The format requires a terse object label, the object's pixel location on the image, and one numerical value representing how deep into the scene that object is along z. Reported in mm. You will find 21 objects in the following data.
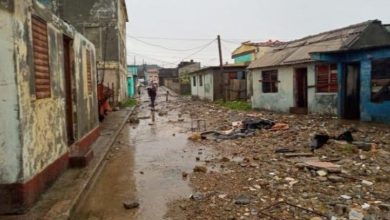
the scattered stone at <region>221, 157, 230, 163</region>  8614
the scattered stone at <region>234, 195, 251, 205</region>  5553
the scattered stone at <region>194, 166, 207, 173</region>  7719
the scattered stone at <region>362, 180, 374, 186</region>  6104
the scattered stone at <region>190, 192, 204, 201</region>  5898
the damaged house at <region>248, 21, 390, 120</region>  13453
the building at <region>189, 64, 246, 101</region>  27648
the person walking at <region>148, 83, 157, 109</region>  24341
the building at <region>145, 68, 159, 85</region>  83312
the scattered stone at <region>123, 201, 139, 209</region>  5668
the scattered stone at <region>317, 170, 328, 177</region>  6789
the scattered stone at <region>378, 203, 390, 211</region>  5008
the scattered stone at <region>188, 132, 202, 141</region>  12047
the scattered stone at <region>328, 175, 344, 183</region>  6367
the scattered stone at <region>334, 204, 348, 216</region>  4938
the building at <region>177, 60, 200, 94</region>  49822
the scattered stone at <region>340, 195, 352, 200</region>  5469
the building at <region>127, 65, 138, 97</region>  46925
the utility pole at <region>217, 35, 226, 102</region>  27125
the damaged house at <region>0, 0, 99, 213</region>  4844
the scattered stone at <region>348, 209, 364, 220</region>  4739
